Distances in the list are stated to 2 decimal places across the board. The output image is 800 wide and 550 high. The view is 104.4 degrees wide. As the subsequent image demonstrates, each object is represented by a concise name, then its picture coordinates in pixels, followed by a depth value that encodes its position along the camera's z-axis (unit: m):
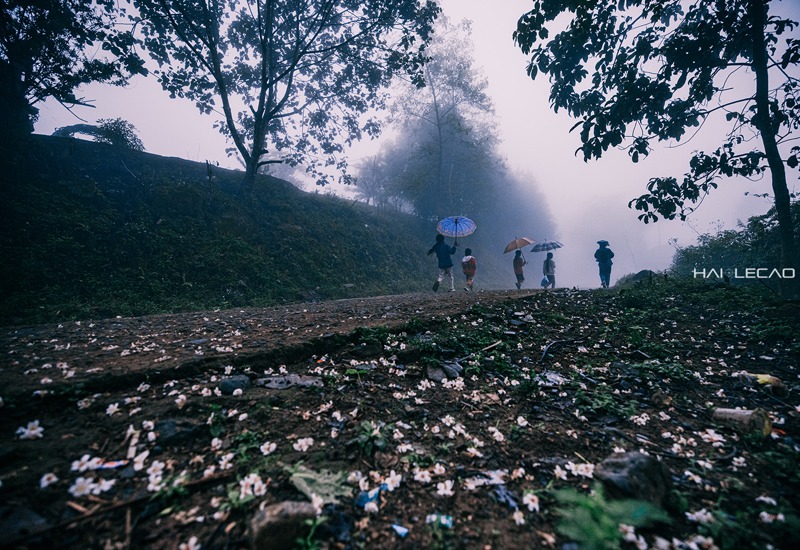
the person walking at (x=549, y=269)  18.28
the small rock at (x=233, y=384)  3.26
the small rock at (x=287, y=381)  3.50
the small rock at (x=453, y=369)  4.13
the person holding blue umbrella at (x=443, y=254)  13.95
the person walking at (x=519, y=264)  17.53
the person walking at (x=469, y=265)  14.43
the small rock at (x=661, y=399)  3.58
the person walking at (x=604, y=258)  15.23
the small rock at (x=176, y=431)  2.52
